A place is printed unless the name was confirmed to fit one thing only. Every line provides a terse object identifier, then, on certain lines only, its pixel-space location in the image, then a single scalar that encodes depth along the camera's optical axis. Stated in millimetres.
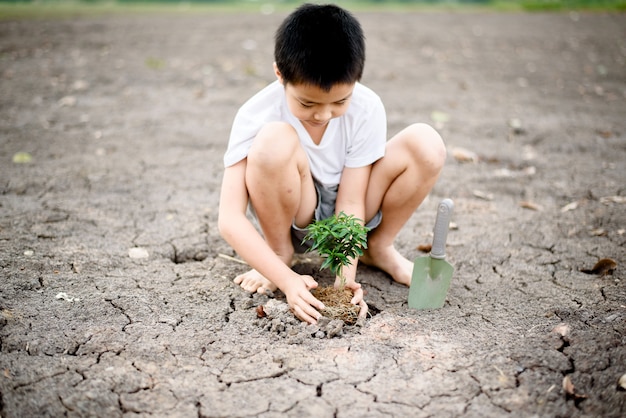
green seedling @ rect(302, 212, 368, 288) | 1772
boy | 1776
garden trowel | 1962
